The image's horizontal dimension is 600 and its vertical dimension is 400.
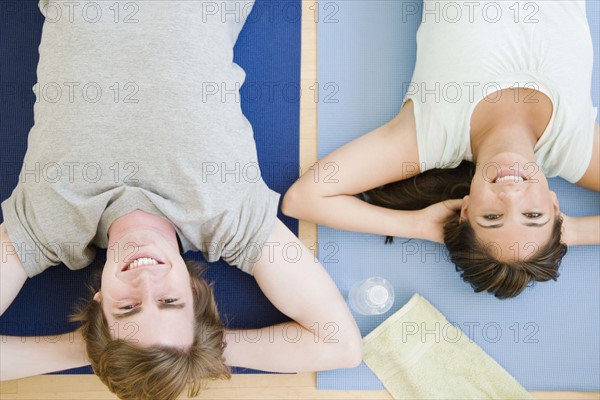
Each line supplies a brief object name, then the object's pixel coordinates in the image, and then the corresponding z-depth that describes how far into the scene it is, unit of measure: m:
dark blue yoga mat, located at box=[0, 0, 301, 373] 1.39
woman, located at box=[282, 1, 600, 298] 1.19
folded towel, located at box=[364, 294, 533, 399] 1.37
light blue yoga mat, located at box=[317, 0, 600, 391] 1.41
